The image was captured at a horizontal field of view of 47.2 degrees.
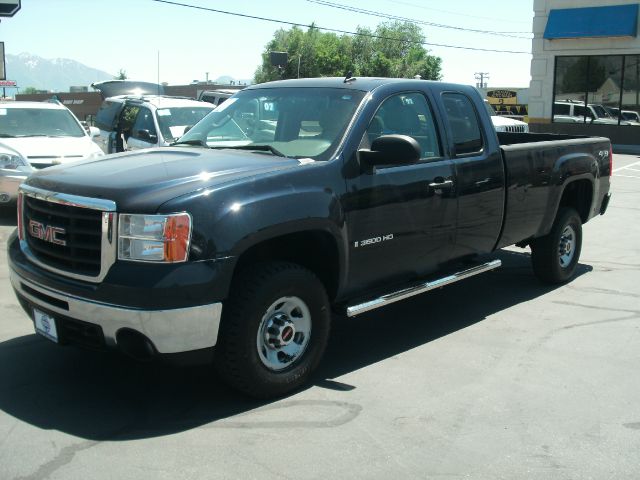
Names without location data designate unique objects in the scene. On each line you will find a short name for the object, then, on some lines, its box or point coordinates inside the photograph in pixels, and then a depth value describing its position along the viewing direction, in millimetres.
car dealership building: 28375
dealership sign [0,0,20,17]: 14734
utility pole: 88338
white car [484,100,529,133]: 16266
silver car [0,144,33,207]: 9961
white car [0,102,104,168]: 10586
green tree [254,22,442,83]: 73875
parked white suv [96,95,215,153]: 11617
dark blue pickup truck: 3906
